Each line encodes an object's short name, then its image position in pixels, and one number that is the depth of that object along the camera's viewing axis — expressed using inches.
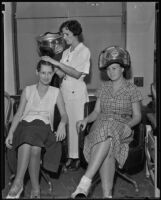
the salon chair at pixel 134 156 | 144.0
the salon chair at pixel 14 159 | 143.7
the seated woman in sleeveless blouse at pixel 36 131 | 135.2
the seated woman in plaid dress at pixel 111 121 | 131.4
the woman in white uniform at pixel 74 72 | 161.0
